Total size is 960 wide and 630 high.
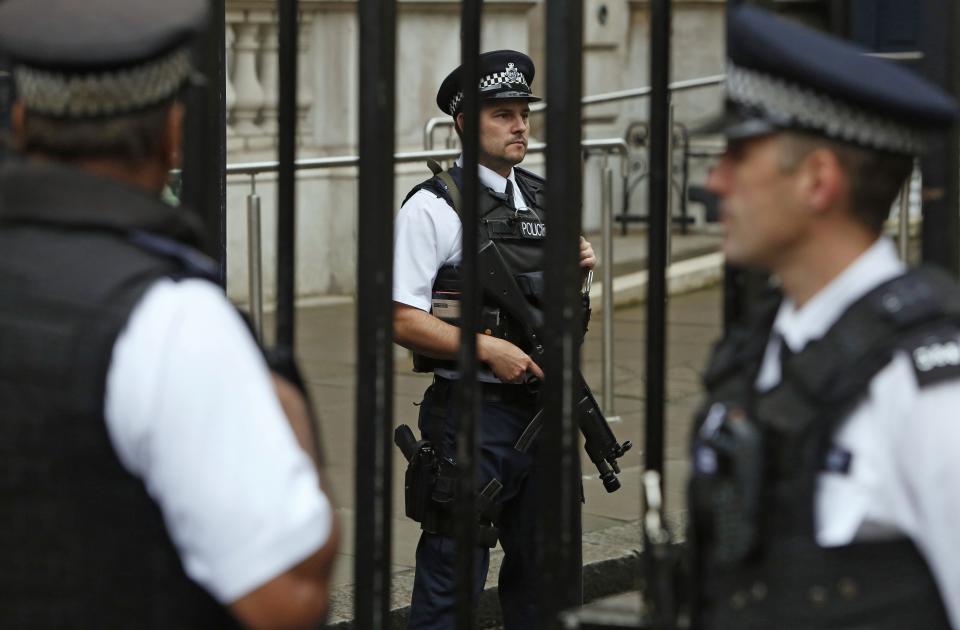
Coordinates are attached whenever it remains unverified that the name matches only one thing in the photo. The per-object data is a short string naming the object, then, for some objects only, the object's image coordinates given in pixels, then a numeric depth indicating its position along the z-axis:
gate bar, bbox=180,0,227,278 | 3.04
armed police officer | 5.08
